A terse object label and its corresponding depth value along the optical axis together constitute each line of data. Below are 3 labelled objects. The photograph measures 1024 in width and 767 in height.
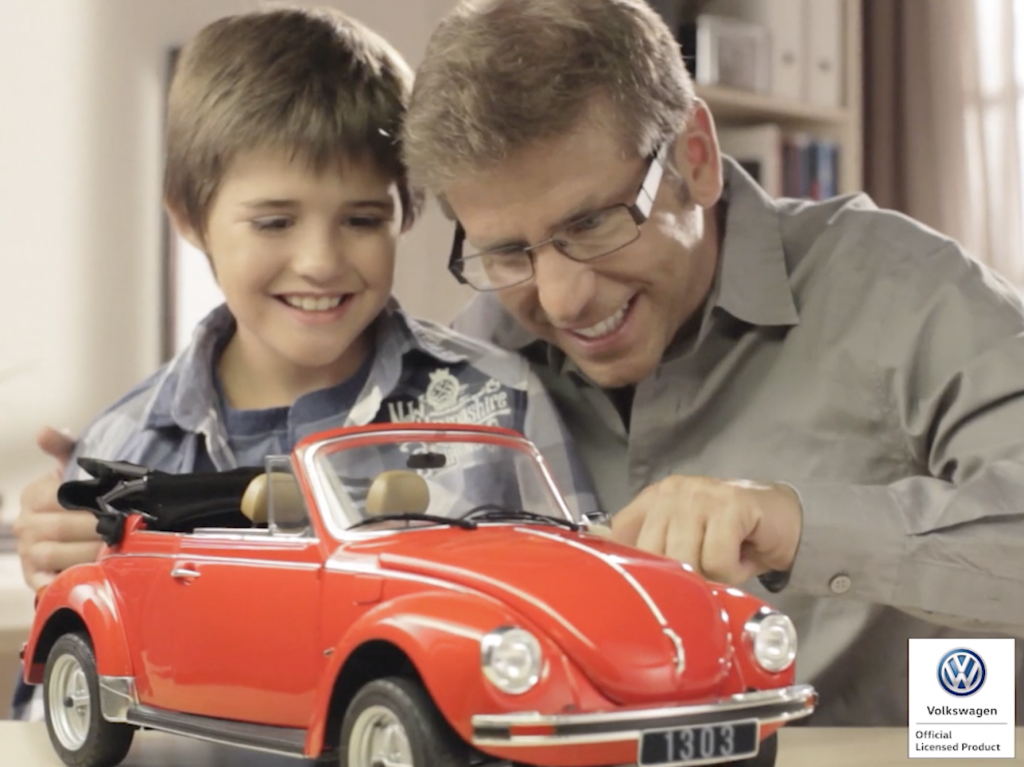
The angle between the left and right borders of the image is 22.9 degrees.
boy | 1.63
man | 1.54
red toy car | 1.23
